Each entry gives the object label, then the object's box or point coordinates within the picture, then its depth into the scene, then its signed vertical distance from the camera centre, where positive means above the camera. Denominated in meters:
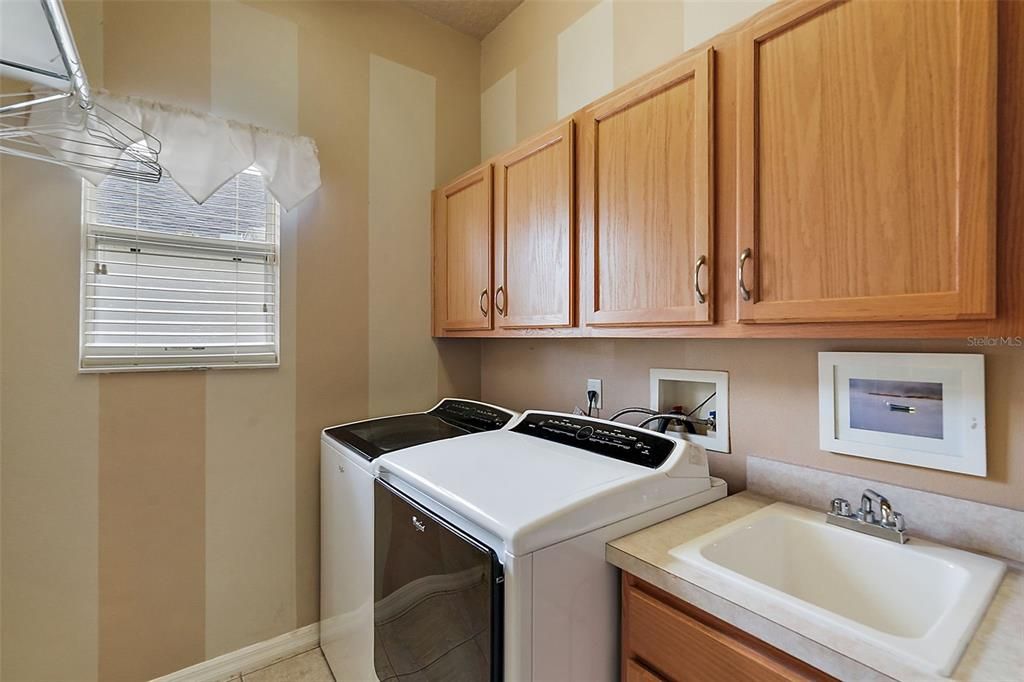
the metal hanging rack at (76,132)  1.38 +0.68
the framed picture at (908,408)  1.02 -0.16
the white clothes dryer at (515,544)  0.97 -0.47
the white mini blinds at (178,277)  1.64 +0.25
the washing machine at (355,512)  1.59 -0.64
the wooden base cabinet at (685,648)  0.82 -0.60
